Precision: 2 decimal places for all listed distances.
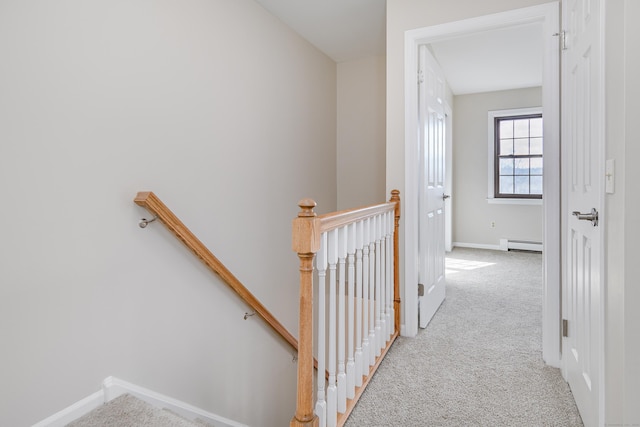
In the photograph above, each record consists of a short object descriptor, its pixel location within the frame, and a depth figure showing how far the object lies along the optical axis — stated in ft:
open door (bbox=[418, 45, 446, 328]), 8.61
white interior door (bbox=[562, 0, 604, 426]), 4.42
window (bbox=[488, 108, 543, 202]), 18.01
